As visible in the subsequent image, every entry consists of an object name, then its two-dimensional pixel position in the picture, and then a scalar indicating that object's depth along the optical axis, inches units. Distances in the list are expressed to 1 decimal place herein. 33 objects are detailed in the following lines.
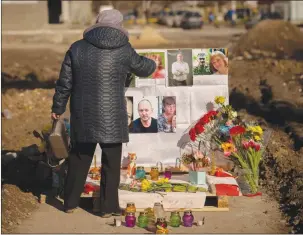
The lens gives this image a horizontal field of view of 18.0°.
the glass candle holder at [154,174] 358.3
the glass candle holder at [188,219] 306.8
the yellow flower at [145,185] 338.3
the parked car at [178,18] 2539.9
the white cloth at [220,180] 350.0
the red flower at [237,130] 353.4
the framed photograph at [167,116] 371.2
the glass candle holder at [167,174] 365.4
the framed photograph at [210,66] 370.0
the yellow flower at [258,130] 355.9
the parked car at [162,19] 2717.0
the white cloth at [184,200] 329.7
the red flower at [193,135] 360.5
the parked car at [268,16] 2357.3
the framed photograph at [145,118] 369.7
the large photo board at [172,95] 370.0
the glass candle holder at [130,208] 310.8
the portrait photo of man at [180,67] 369.7
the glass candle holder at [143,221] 305.7
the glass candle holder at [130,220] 306.7
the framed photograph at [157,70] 369.7
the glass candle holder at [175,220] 306.5
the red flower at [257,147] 354.9
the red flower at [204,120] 361.5
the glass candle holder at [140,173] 358.9
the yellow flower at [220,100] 365.7
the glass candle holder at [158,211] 309.4
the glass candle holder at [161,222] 294.5
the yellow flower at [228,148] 355.3
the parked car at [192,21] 2329.8
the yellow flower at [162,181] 350.0
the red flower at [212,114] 363.9
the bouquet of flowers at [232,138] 355.6
